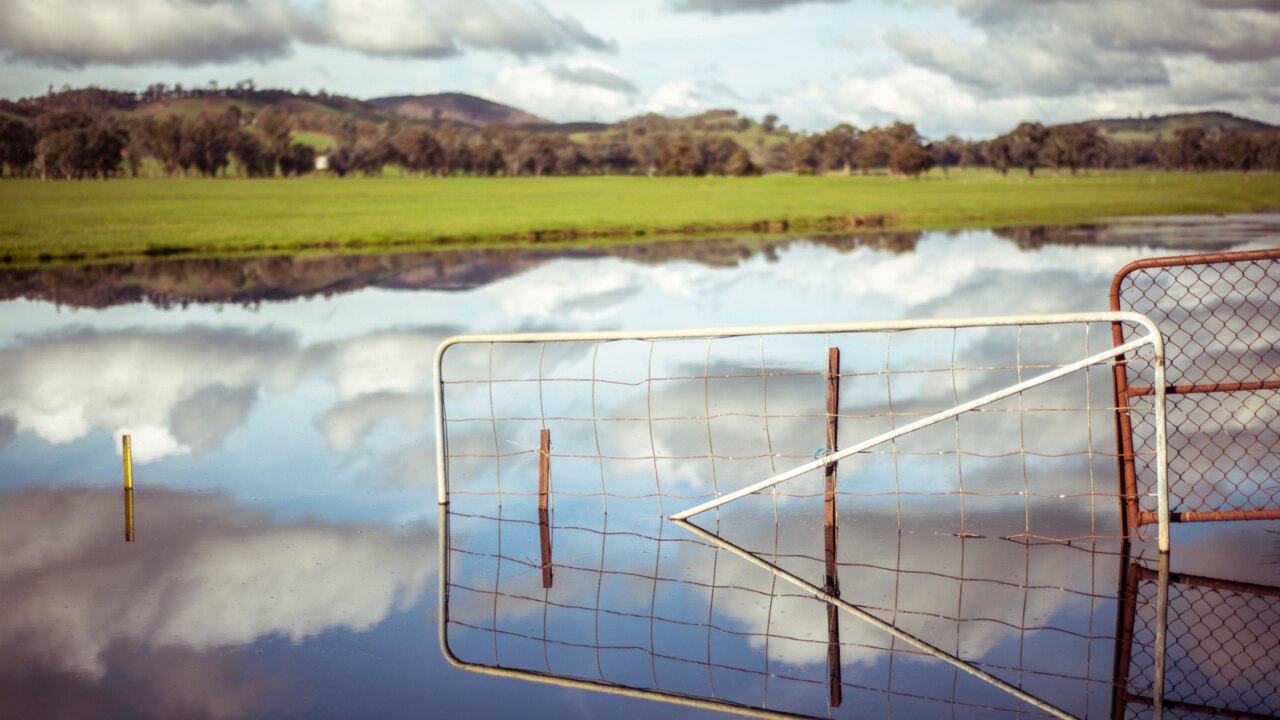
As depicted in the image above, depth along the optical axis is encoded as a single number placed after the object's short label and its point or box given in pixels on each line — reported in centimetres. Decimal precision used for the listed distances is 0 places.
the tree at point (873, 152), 19762
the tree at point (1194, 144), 19612
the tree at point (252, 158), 17050
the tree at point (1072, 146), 18212
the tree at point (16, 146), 15400
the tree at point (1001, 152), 18500
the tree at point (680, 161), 18138
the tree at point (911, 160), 15888
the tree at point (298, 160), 17788
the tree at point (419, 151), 18350
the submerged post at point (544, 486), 945
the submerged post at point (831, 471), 834
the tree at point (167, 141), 16650
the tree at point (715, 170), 18500
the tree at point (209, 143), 16712
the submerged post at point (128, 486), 984
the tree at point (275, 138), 17650
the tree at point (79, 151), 14938
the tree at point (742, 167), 17512
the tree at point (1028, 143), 18500
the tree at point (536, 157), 18938
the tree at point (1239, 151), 19162
